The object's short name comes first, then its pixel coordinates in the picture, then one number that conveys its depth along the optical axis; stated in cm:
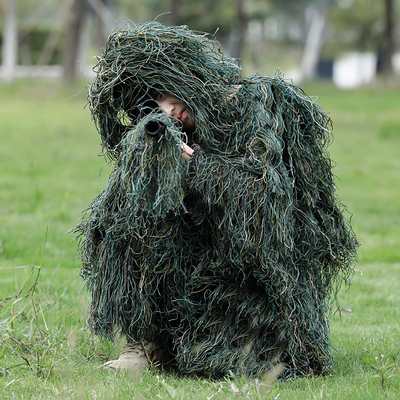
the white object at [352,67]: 5028
